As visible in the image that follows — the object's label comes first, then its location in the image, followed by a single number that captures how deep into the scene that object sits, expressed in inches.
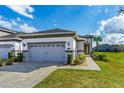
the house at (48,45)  321.5
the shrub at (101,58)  431.4
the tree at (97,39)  1031.1
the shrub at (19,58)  361.5
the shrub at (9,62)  317.9
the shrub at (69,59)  310.8
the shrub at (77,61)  303.8
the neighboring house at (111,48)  1017.0
